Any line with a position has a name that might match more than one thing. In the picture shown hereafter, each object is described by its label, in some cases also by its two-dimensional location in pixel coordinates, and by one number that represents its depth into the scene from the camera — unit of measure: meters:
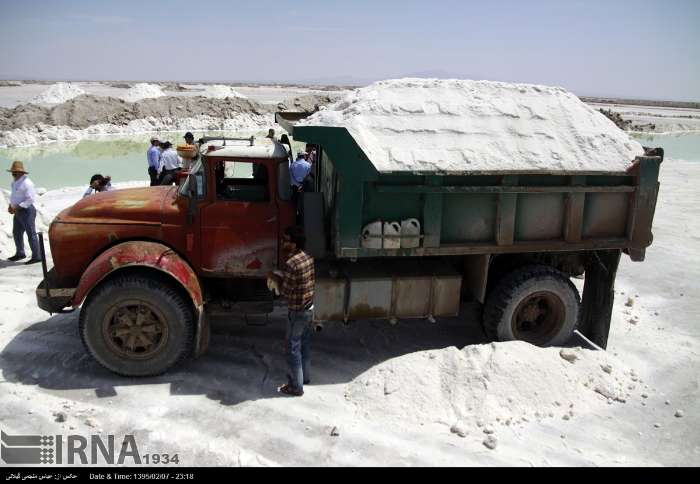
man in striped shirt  5.21
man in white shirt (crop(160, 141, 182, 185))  11.29
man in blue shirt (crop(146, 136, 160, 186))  11.77
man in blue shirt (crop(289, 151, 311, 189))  8.39
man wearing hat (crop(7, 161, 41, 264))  8.83
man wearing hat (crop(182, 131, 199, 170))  9.06
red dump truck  5.60
